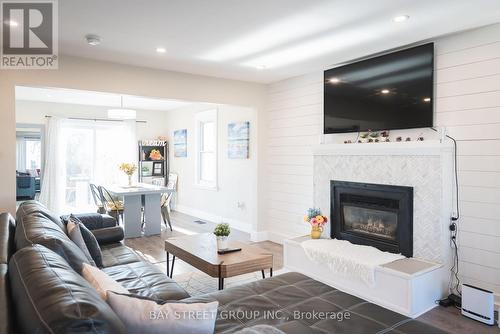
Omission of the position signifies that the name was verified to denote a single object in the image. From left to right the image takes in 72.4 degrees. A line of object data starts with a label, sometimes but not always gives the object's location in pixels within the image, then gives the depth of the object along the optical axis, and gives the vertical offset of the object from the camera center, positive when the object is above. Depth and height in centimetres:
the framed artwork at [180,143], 810 +59
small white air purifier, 277 -113
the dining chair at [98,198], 626 -60
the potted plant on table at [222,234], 314 -61
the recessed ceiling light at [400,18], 282 +125
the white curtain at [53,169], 736 -3
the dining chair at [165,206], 630 -72
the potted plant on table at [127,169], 642 -3
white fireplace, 297 -59
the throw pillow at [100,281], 142 -50
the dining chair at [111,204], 590 -64
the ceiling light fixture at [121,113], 663 +106
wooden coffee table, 283 -80
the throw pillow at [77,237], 248 -52
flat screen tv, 340 +83
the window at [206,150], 715 +39
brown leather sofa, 99 -50
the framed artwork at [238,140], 589 +50
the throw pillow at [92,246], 274 -63
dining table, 572 -70
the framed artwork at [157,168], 863 -1
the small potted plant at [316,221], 412 -65
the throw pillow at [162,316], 124 -56
